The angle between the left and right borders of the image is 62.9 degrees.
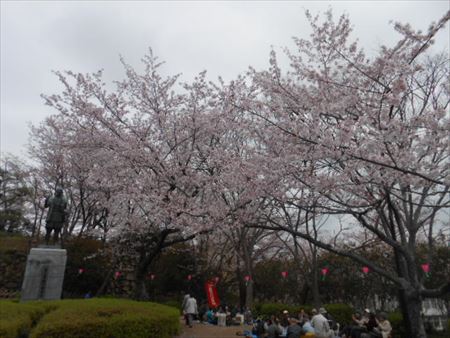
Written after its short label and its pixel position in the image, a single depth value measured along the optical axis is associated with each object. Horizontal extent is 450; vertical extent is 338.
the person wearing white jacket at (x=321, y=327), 9.09
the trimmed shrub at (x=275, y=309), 15.99
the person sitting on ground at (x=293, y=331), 8.66
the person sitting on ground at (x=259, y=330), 11.08
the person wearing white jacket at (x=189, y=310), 13.16
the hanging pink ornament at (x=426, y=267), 10.63
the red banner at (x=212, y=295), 17.62
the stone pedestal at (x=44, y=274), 10.75
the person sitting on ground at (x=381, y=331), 8.97
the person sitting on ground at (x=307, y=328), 9.23
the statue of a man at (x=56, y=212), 12.01
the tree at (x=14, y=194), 22.27
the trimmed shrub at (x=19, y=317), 5.91
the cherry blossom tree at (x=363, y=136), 6.34
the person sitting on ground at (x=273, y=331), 9.81
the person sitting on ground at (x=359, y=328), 9.88
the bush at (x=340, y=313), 16.00
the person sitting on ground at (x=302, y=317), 11.70
